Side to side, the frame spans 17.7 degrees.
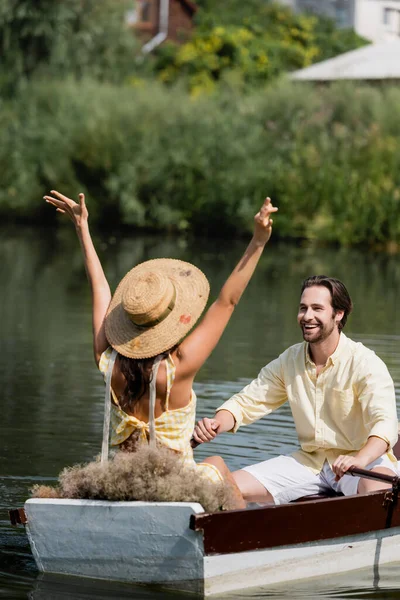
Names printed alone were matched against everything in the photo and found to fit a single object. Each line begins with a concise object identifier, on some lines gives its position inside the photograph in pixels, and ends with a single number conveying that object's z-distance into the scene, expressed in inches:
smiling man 240.8
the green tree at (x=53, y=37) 1264.8
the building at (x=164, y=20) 2165.4
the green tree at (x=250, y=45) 1760.6
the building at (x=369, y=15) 2421.3
